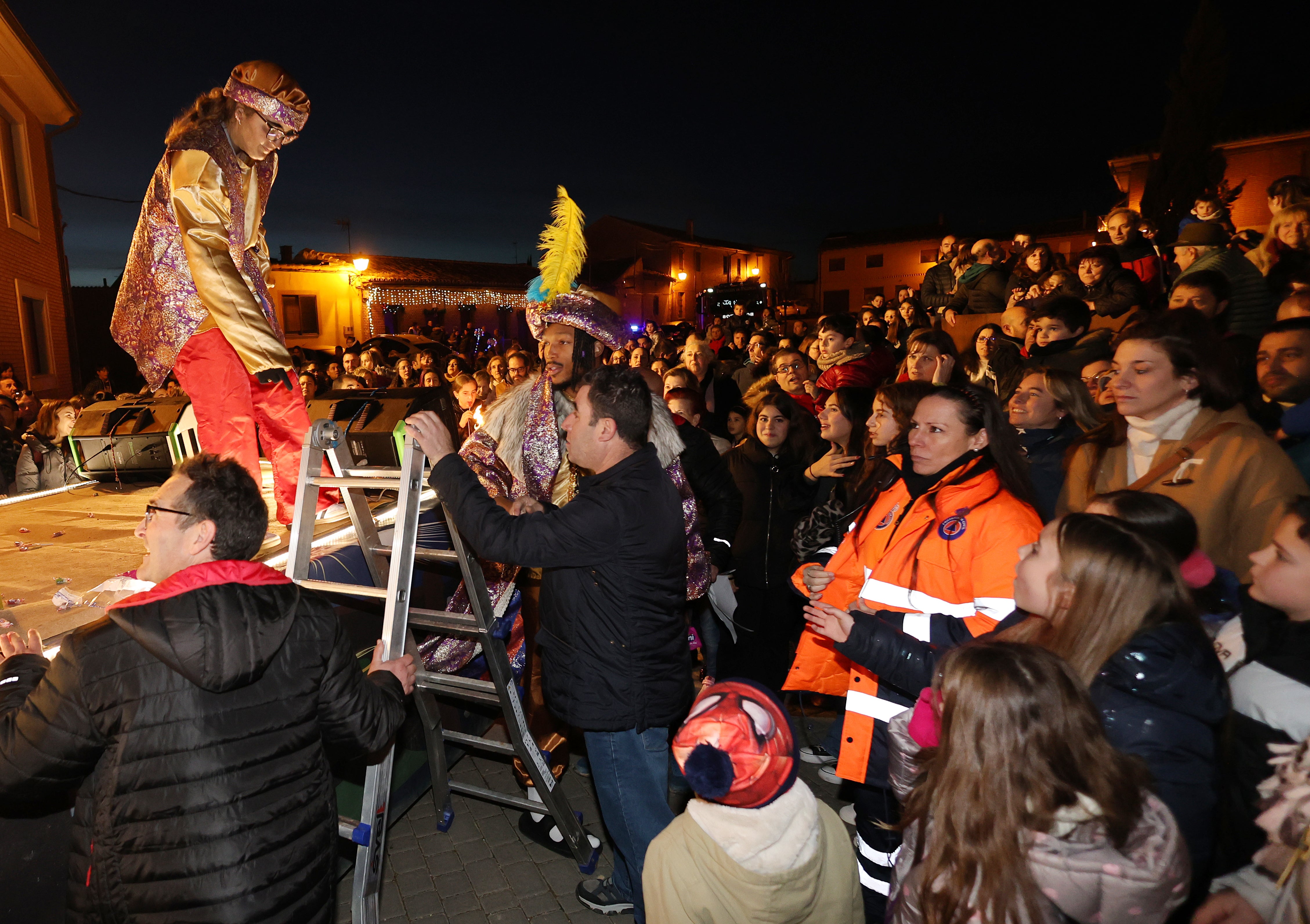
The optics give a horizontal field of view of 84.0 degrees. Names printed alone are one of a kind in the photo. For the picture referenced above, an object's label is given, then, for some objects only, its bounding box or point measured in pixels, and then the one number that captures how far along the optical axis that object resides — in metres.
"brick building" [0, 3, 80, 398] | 12.56
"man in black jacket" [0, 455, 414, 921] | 1.66
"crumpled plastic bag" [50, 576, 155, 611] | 2.67
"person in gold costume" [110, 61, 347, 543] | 3.26
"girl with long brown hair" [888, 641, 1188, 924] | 1.44
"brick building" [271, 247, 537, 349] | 30.50
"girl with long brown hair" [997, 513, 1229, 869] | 1.70
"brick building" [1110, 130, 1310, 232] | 21.86
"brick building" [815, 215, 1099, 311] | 39.16
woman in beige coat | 2.70
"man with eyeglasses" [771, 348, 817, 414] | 5.74
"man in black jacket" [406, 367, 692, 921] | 2.48
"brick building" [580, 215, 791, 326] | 38.06
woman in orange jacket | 2.30
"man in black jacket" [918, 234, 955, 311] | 9.44
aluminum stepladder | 2.62
